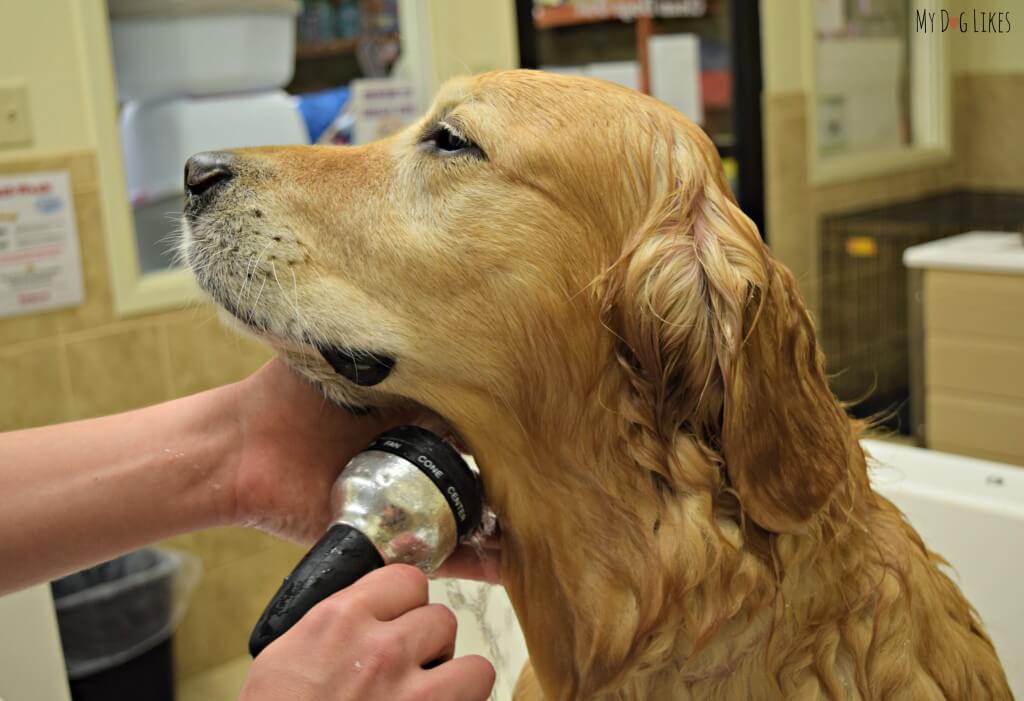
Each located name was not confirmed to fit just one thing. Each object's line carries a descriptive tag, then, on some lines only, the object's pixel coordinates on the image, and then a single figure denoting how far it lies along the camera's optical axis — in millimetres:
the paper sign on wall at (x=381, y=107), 2738
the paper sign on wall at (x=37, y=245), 2189
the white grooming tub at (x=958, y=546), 1300
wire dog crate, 3000
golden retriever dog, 855
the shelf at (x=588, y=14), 3207
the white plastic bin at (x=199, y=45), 2424
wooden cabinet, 2539
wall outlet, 2129
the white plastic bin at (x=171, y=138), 2479
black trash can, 2133
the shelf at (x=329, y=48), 2746
